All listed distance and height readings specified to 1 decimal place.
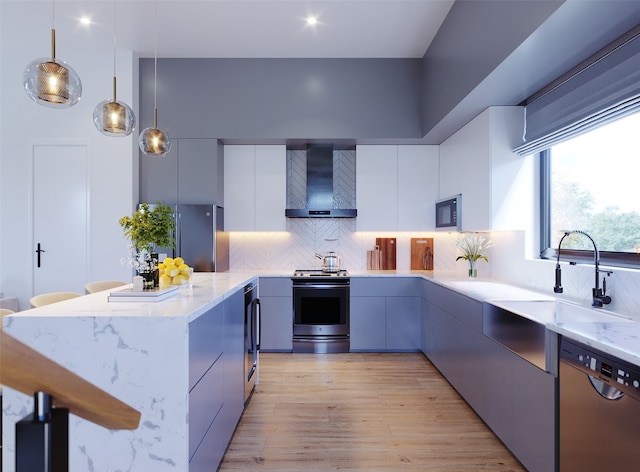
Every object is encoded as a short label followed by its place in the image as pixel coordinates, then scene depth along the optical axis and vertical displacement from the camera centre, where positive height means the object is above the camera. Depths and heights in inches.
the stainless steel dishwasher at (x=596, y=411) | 48.1 -26.3
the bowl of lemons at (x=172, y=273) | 94.7 -10.0
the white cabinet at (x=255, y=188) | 169.5 +22.4
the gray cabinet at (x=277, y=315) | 158.6 -35.0
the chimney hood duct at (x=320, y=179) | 169.2 +26.5
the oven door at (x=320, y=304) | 158.6 -30.2
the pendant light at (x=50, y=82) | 70.9 +30.7
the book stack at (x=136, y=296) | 73.0 -12.3
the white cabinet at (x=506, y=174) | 117.2 +19.9
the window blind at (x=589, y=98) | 74.0 +33.2
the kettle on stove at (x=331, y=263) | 168.2 -12.9
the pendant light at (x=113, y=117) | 90.0 +29.8
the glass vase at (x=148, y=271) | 78.5 -7.9
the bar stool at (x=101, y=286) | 114.4 -16.4
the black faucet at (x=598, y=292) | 79.7 -12.6
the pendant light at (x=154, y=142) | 105.0 +27.6
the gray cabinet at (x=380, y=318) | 158.1 -36.2
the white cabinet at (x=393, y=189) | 170.4 +21.9
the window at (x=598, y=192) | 82.4 +11.4
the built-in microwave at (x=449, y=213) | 142.4 +9.2
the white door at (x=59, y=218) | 159.5 +7.8
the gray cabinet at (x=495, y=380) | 69.1 -35.7
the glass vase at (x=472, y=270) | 139.5 -13.5
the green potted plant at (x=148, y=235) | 78.7 +0.1
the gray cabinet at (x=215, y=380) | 62.8 -30.6
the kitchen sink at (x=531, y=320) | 68.6 -18.0
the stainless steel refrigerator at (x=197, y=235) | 154.3 +0.2
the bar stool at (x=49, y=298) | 96.4 -17.4
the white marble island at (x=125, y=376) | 57.8 -22.7
